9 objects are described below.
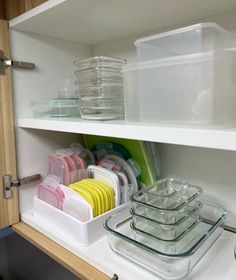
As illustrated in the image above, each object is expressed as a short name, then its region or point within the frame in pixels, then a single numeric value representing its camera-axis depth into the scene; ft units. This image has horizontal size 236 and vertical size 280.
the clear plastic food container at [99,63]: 2.35
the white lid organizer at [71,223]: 2.25
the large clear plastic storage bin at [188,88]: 1.51
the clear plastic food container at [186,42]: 1.57
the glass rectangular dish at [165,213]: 2.00
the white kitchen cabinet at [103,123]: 1.87
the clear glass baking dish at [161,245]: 1.78
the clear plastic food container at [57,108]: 2.76
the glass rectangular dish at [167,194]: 2.17
